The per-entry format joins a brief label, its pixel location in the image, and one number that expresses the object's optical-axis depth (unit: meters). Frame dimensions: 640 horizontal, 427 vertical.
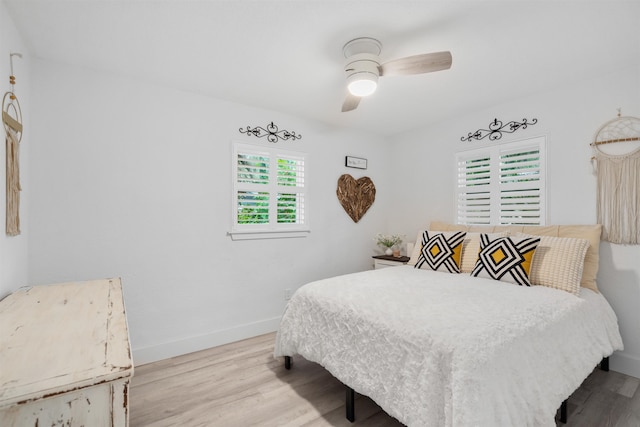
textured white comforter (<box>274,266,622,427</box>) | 1.29
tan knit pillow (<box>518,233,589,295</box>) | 2.20
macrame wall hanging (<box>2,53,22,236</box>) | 1.73
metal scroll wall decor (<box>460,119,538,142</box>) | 3.00
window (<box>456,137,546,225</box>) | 2.92
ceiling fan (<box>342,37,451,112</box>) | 1.90
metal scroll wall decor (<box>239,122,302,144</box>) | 3.20
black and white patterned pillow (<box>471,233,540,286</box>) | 2.31
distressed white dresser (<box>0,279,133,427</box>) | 0.80
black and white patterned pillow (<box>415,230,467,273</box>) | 2.80
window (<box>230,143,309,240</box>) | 3.14
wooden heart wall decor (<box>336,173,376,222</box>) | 3.91
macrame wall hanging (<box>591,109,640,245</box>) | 2.35
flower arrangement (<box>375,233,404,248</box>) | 4.02
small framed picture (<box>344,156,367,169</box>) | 3.97
